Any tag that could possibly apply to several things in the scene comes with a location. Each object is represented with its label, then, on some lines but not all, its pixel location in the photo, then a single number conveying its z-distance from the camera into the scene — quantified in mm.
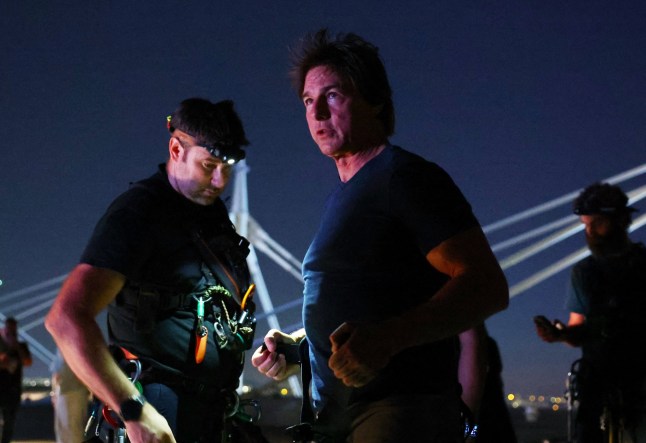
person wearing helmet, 5773
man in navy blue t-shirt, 2418
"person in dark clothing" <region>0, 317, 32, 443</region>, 11445
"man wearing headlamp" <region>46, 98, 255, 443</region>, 3555
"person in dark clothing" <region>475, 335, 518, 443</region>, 6301
